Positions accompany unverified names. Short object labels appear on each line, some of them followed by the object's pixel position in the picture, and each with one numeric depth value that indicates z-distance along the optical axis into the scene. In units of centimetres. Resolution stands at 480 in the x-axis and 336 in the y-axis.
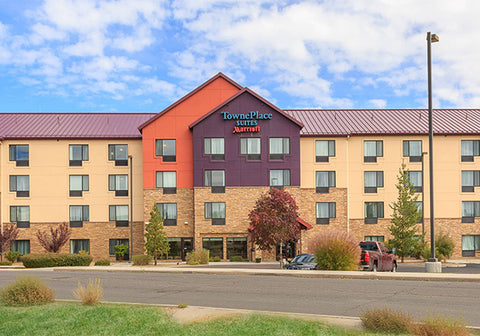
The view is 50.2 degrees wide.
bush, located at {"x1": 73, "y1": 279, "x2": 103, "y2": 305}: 1342
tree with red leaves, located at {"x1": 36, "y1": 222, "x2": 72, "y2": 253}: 4244
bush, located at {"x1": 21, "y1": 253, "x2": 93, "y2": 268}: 3588
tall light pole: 2391
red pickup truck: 2497
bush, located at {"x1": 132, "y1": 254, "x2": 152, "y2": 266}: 3981
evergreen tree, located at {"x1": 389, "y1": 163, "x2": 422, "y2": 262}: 4361
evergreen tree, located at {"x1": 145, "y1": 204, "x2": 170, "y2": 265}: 4147
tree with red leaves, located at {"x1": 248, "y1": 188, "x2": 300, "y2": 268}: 3409
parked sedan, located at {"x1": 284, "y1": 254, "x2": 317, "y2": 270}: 2509
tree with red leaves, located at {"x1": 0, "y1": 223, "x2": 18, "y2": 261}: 4441
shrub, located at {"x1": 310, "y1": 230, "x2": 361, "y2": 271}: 2327
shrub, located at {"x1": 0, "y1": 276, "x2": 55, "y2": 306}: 1378
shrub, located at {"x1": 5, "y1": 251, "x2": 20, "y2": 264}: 4419
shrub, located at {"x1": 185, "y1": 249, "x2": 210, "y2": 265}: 3925
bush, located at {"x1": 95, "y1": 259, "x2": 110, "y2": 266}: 4035
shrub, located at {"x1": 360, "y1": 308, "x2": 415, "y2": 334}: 1006
